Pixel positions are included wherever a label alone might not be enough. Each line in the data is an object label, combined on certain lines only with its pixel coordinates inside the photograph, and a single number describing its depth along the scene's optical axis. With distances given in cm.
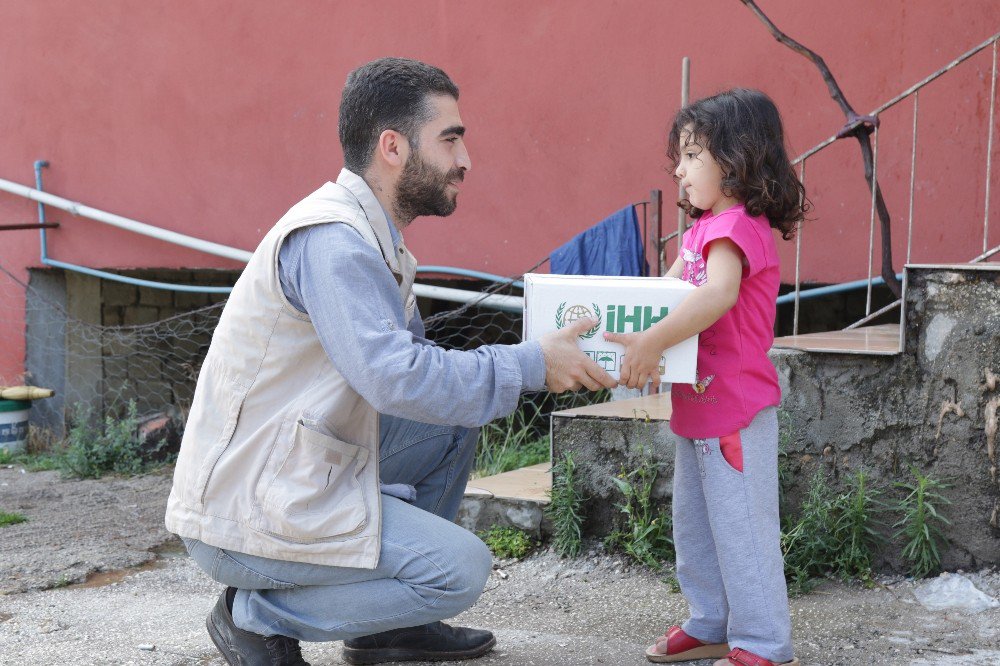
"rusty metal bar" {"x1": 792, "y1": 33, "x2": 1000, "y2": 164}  368
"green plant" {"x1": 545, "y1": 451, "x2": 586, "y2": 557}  345
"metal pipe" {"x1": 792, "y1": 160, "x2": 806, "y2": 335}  382
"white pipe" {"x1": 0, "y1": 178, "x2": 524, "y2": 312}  526
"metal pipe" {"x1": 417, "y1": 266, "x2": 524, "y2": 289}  532
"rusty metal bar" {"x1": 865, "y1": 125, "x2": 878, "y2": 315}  374
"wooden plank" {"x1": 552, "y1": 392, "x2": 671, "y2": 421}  344
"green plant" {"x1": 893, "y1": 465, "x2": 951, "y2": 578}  305
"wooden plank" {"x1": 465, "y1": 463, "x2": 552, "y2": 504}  366
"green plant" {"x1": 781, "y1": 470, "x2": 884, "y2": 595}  311
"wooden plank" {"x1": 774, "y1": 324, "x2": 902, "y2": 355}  310
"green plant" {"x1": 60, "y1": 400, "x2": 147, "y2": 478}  591
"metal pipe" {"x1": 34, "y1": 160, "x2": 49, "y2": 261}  642
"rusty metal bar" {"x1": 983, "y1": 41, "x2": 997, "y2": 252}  377
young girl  232
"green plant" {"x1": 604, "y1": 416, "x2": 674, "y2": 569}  332
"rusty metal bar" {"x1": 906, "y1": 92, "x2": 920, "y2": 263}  377
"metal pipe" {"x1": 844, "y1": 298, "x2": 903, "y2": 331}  370
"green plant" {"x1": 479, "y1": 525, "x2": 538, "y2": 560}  356
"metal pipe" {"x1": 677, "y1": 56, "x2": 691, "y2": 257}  414
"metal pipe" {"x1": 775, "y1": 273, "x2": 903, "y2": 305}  453
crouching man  208
